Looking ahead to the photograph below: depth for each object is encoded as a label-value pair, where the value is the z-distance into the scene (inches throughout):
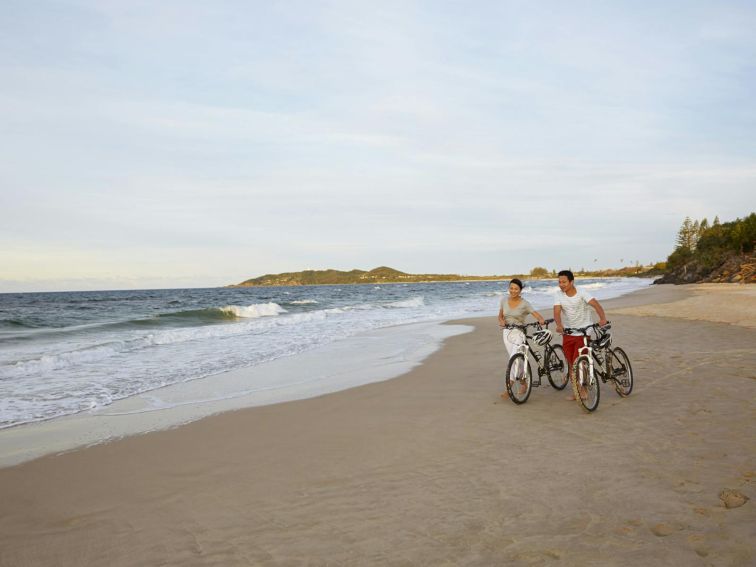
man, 316.8
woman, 337.7
